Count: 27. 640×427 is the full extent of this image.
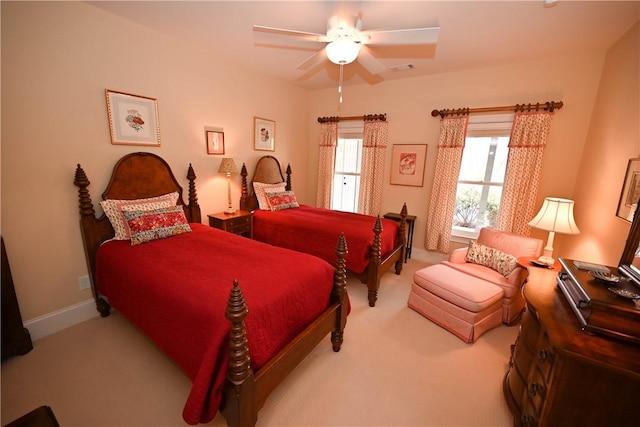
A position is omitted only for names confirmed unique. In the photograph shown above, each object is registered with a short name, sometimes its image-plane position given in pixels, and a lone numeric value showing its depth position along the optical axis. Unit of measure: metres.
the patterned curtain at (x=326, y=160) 4.48
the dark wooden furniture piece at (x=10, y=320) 1.79
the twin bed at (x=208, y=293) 1.22
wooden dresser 0.99
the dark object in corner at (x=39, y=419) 0.76
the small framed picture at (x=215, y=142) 3.24
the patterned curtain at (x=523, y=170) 2.98
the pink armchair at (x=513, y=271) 2.34
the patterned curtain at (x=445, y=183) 3.44
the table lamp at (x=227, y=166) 3.25
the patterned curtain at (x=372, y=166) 4.04
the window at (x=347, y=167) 4.40
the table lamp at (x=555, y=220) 2.22
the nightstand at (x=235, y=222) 3.19
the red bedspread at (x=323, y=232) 2.72
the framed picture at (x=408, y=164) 3.81
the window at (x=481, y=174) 3.32
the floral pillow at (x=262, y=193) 3.76
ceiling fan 1.78
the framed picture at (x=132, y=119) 2.38
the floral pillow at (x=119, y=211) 2.32
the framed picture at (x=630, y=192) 1.74
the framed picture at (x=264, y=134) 3.82
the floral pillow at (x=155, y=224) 2.29
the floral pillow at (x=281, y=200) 3.74
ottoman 2.15
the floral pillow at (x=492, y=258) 2.47
